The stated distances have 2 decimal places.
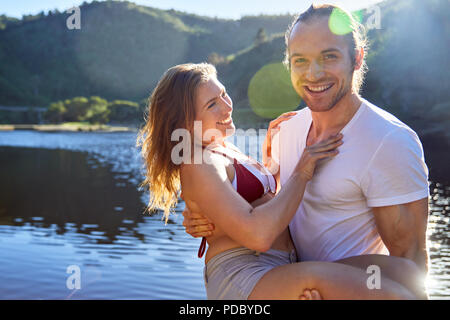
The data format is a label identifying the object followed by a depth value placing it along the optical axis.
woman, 2.20
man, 2.37
